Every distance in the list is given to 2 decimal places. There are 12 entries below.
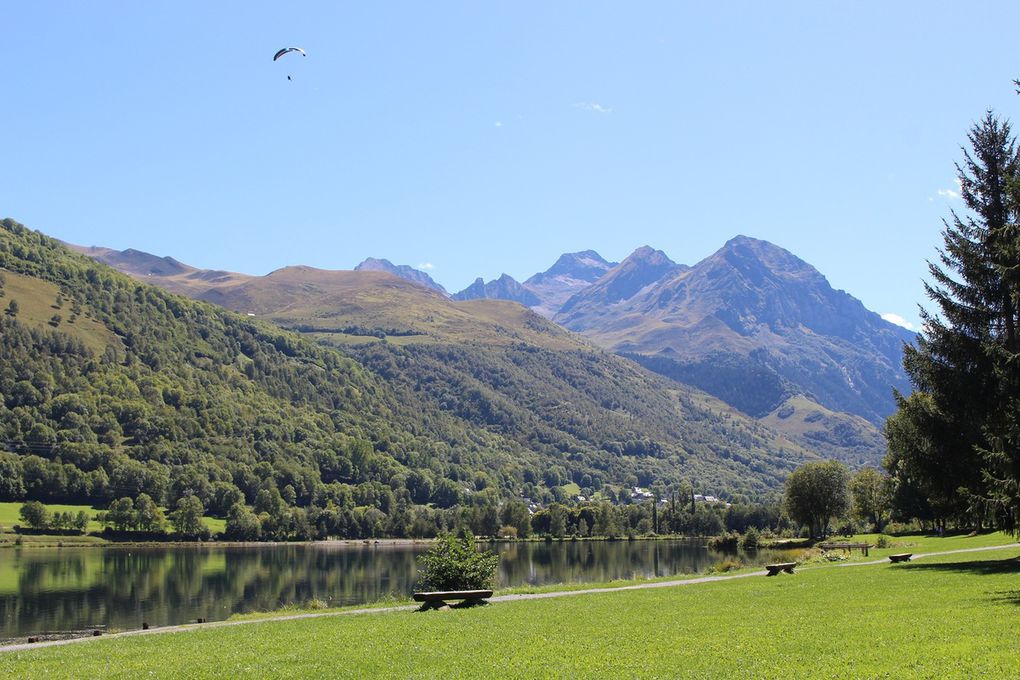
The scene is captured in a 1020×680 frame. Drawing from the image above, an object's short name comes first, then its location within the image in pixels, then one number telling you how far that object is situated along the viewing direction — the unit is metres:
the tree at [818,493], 120.50
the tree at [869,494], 120.90
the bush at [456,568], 43.44
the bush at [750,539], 137.75
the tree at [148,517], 183.12
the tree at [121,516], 180.62
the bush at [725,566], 66.85
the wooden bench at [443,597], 38.64
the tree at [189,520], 186.62
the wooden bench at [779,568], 50.25
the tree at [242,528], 195.00
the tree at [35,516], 171.50
